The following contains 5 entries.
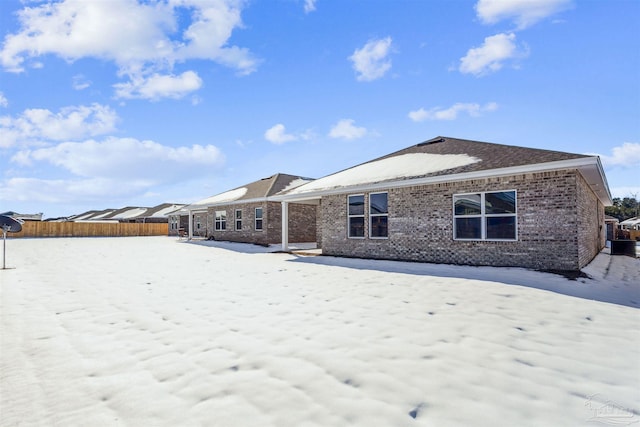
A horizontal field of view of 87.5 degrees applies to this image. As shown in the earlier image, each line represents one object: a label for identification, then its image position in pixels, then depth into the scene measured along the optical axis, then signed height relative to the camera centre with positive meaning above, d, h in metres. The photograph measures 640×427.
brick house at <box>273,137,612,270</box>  8.72 +0.48
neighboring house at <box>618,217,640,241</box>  26.65 -1.06
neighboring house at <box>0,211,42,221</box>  51.64 +1.45
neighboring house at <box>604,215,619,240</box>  27.15 -0.52
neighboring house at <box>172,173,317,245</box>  20.45 +0.56
